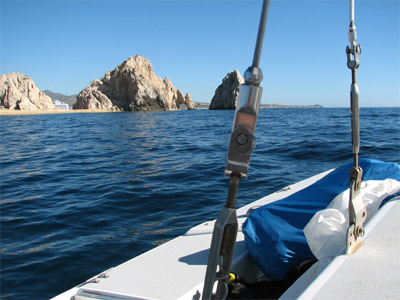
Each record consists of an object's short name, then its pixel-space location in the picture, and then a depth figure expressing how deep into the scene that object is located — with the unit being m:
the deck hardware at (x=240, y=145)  0.78
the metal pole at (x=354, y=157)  1.50
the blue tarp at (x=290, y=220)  2.17
